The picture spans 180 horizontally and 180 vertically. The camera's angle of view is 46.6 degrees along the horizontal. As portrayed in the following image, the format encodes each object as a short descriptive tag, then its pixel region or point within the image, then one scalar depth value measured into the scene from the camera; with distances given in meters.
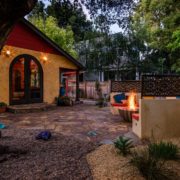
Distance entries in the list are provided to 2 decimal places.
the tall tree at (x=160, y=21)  13.39
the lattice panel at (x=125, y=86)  8.77
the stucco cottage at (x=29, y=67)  10.38
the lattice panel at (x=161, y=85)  5.29
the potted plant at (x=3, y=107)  9.60
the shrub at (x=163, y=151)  3.54
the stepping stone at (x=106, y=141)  4.92
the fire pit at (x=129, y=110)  7.23
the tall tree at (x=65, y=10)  5.71
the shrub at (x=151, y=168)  2.95
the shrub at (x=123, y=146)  4.01
